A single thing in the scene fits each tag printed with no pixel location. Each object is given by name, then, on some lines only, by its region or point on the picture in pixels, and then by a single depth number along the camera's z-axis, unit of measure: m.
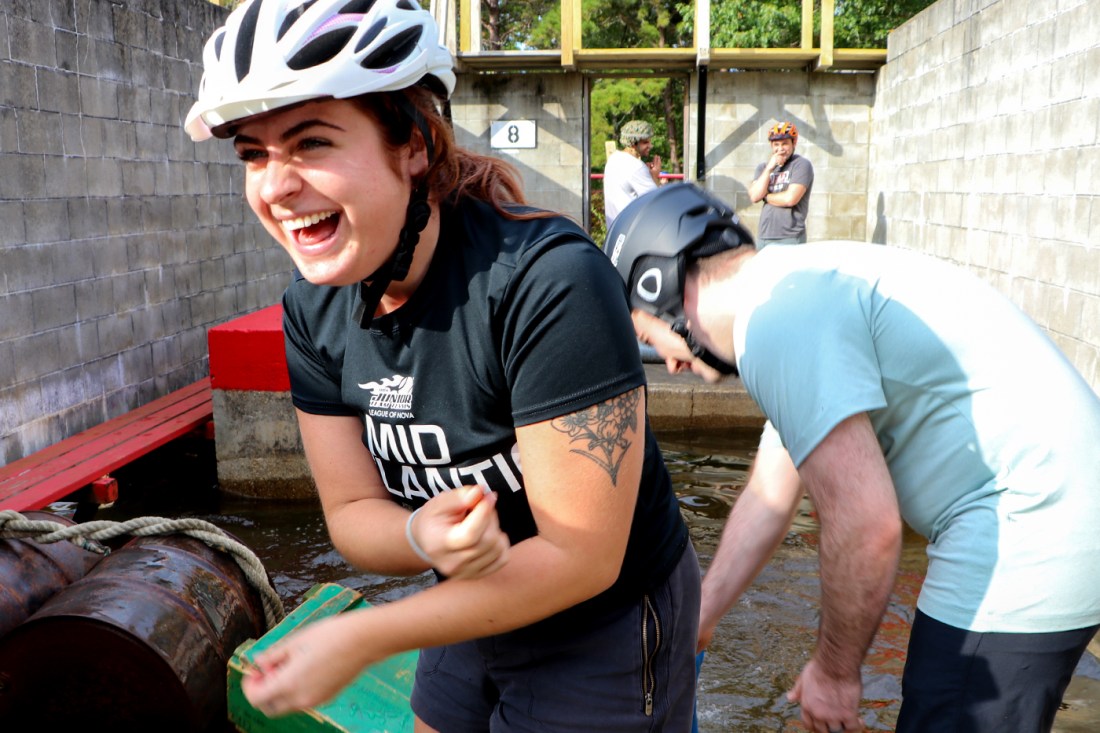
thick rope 3.46
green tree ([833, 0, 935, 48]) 19.64
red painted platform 6.59
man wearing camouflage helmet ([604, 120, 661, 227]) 9.83
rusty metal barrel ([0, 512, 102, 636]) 3.32
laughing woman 1.51
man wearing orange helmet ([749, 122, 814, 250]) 10.49
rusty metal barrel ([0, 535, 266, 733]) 3.10
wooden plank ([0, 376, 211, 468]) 5.86
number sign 14.25
